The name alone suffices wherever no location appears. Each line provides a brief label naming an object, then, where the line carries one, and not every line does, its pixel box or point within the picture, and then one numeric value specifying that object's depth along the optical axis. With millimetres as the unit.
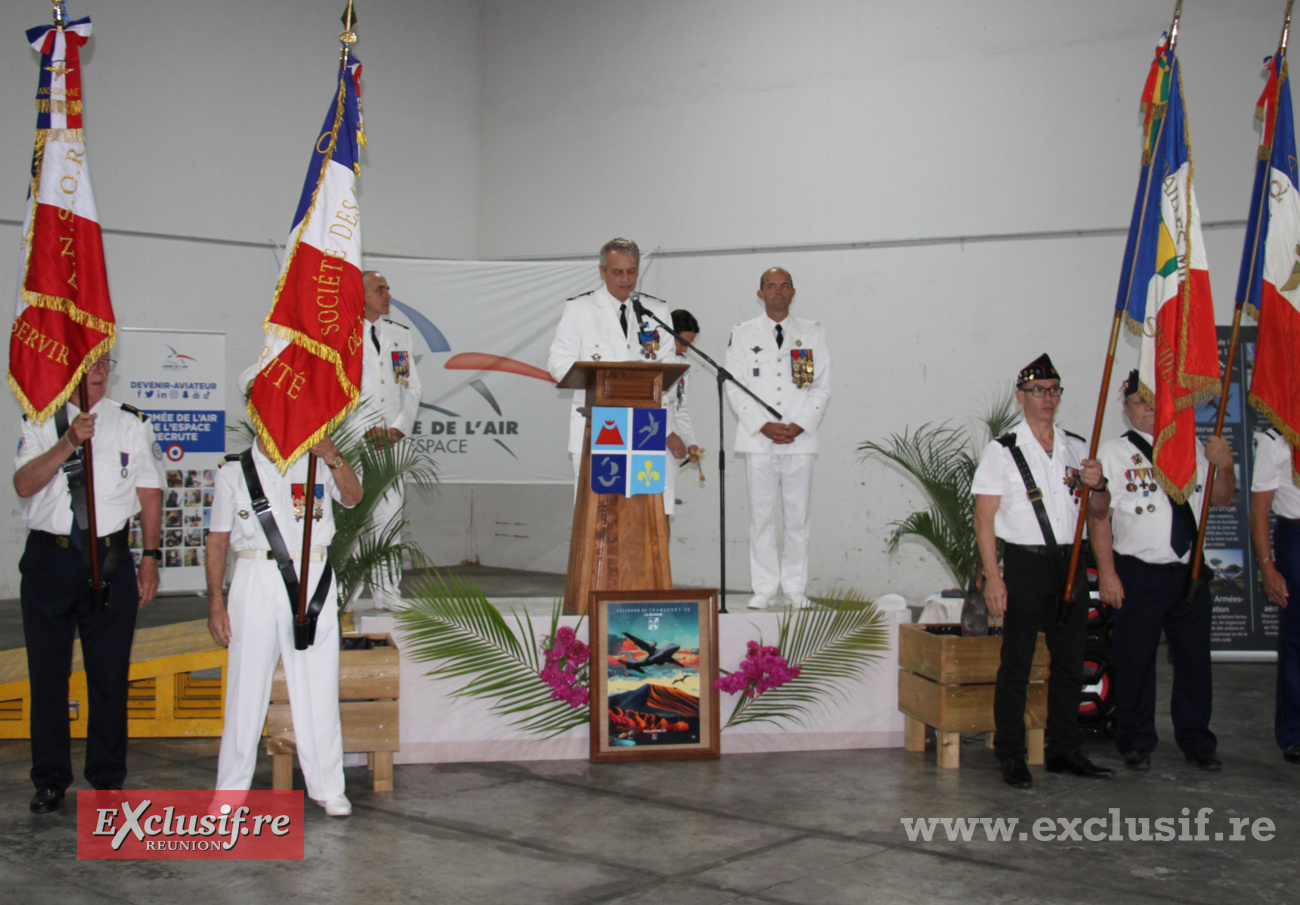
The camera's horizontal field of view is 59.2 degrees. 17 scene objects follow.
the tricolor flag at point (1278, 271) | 5199
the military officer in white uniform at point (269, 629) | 4055
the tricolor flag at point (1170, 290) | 4875
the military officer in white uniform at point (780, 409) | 6527
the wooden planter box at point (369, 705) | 4656
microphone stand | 5316
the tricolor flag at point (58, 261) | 4211
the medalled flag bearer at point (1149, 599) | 5027
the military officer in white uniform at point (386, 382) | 6996
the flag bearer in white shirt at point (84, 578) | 4223
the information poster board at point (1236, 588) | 7496
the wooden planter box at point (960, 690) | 5074
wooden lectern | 5344
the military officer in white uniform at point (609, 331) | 5609
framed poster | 5145
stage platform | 5148
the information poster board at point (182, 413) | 8938
